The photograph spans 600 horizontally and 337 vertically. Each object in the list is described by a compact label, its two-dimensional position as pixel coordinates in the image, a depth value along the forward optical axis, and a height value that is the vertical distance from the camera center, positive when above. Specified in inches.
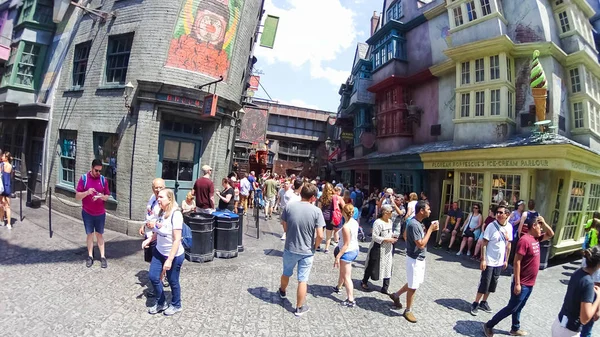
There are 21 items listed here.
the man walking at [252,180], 523.0 -1.6
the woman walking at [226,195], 318.4 -18.6
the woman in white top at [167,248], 152.3 -38.1
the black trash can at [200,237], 249.3 -51.3
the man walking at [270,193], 511.6 -22.7
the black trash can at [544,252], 327.6 -63.3
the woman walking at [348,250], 190.1 -43.1
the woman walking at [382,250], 204.7 -45.8
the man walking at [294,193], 300.5 -13.8
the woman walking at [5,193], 302.0 -27.7
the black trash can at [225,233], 264.8 -50.1
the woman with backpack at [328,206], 310.5 -23.5
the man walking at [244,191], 497.4 -20.3
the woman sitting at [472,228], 359.6 -45.3
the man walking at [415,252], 176.6 -38.8
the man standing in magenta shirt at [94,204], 215.8 -24.8
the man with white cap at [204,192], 283.9 -15.1
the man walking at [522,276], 163.3 -45.7
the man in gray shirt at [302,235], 169.8 -30.5
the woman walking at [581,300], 119.8 -42.3
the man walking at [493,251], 197.3 -39.2
